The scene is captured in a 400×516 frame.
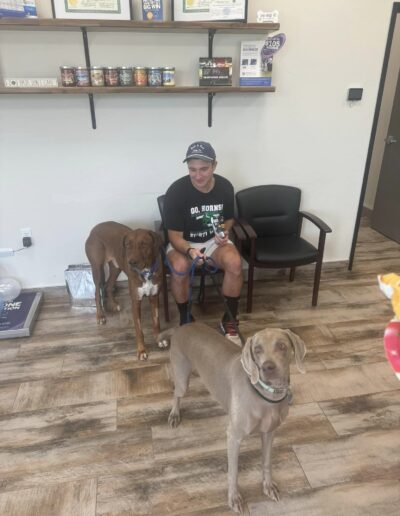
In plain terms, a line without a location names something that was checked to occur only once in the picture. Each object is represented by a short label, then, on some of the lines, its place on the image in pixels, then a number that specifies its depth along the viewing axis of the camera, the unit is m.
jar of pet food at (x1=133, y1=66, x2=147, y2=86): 2.55
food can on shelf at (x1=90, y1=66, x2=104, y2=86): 2.52
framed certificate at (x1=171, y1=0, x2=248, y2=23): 2.50
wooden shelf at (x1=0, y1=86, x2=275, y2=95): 2.47
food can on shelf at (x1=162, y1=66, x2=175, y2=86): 2.59
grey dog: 1.32
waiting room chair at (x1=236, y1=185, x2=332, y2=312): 2.79
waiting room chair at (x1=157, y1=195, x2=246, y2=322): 2.76
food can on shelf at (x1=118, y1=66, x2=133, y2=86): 2.55
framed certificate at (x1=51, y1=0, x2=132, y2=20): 2.41
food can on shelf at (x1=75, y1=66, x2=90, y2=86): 2.51
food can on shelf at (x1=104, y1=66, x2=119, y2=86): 2.53
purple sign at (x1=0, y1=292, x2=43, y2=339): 2.67
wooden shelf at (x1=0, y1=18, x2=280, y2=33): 2.33
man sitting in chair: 2.57
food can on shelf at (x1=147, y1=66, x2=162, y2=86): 2.58
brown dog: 2.40
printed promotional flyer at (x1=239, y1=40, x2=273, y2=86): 2.71
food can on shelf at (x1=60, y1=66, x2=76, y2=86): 2.49
